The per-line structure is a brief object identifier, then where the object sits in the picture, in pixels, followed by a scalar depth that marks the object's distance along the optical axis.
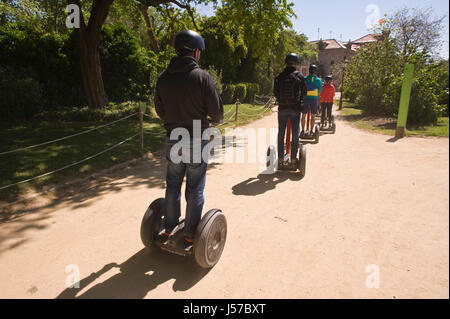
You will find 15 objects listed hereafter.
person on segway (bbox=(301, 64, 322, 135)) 8.84
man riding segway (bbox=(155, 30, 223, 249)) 2.90
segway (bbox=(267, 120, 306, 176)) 6.20
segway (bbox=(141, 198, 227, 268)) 3.02
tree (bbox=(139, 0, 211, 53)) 12.00
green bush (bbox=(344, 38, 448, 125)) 12.48
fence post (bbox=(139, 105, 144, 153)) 7.66
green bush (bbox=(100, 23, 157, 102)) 14.59
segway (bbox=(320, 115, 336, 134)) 11.50
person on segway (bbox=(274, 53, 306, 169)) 5.87
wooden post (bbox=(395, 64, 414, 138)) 9.62
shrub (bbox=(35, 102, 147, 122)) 11.94
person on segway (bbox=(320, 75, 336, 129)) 11.31
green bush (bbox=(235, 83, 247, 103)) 23.52
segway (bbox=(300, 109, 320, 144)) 9.52
